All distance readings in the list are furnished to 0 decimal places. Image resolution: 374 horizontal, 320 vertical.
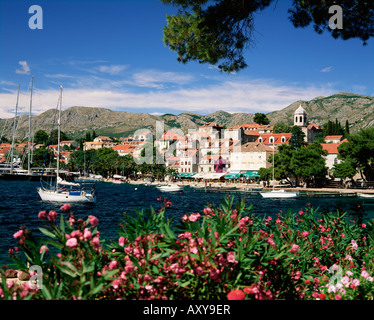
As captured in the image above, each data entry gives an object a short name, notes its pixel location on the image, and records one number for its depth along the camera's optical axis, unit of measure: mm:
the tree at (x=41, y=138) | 193000
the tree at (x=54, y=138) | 187600
